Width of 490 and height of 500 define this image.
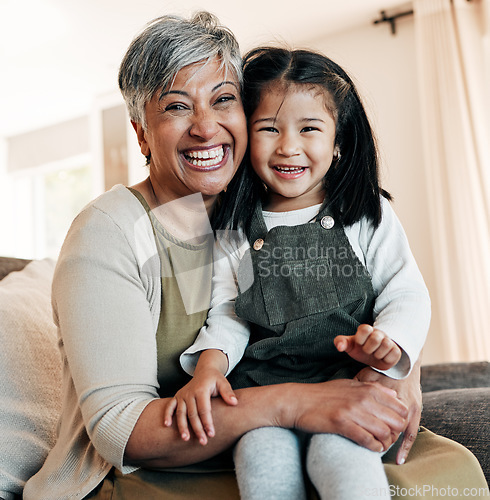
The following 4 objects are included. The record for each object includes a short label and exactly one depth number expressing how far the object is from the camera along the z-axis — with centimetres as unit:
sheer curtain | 416
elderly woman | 103
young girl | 103
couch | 126
